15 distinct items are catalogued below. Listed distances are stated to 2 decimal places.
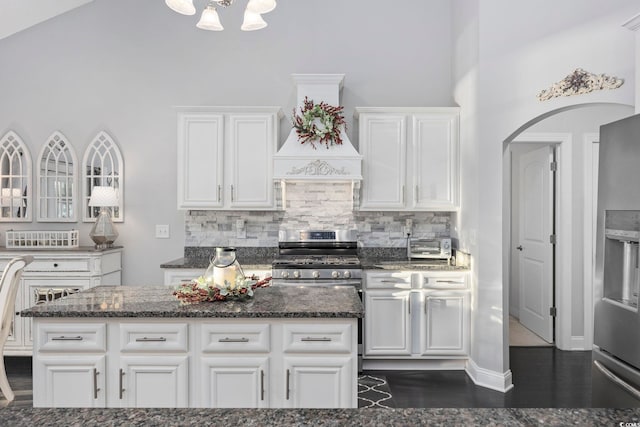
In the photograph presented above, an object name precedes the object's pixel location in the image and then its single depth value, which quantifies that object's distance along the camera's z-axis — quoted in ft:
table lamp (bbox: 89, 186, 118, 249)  14.06
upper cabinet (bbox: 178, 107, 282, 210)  13.66
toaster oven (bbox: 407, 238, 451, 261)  13.61
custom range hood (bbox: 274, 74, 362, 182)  13.15
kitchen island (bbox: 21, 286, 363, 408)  7.09
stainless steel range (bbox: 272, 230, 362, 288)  12.66
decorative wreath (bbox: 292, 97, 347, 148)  13.37
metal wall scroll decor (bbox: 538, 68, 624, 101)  9.49
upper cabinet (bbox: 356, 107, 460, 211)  13.75
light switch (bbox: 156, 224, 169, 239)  15.06
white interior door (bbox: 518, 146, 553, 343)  15.51
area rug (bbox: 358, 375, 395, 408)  10.71
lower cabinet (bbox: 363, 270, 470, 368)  12.76
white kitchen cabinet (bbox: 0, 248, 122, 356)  13.37
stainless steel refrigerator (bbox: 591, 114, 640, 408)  6.65
